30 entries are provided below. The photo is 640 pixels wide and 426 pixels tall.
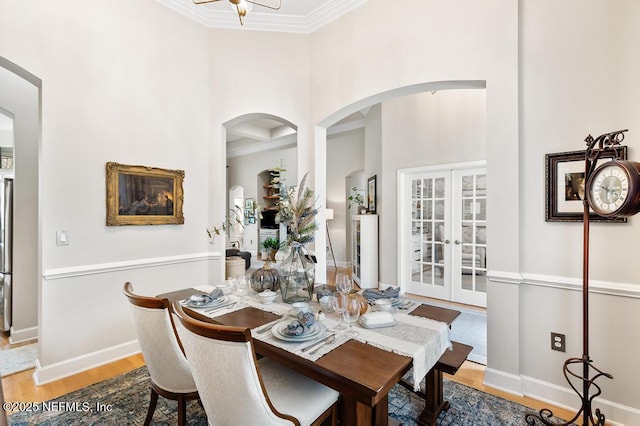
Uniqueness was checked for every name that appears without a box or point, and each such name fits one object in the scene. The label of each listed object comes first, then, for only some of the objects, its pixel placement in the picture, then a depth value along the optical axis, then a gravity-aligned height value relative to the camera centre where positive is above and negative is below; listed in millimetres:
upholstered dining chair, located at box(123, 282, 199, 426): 1586 -731
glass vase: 1964 -401
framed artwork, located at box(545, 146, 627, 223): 2121 +193
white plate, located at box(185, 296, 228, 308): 1950 -575
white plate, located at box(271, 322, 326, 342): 1430 -575
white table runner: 1348 -603
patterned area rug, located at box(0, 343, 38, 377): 2695 -1352
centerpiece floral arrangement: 1919 -188
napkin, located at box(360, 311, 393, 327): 1603 -555
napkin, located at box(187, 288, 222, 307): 1972 -554
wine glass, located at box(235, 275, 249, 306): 2086 -553
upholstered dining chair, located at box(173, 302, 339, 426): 1147 -679
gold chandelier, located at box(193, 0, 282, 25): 2226 +1537
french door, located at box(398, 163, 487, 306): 4566 -298
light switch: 2551 -193
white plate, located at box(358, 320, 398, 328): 1600 -582
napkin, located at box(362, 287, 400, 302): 1954 -521
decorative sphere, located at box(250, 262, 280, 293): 2197 -472
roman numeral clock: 1616 +100
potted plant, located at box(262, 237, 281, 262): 2220 -242
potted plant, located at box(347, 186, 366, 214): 6354 +300
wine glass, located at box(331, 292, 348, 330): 1614 -490
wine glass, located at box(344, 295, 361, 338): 1609 -504
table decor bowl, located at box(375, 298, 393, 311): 1808 -540
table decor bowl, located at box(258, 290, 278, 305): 2025 -552
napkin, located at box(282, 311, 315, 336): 1449 -537
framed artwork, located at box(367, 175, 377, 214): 5739 +379
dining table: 1191 -614
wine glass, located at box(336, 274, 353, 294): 1866 -429
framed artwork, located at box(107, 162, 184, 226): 2846 +195
